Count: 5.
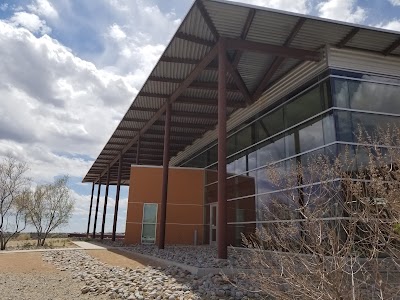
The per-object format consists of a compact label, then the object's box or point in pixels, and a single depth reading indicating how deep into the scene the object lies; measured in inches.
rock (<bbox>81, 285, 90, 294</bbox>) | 332.5
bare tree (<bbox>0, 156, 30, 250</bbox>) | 989.2
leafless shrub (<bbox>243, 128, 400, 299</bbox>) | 151.2
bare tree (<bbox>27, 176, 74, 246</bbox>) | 1136.3
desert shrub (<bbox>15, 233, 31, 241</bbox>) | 1402.6
